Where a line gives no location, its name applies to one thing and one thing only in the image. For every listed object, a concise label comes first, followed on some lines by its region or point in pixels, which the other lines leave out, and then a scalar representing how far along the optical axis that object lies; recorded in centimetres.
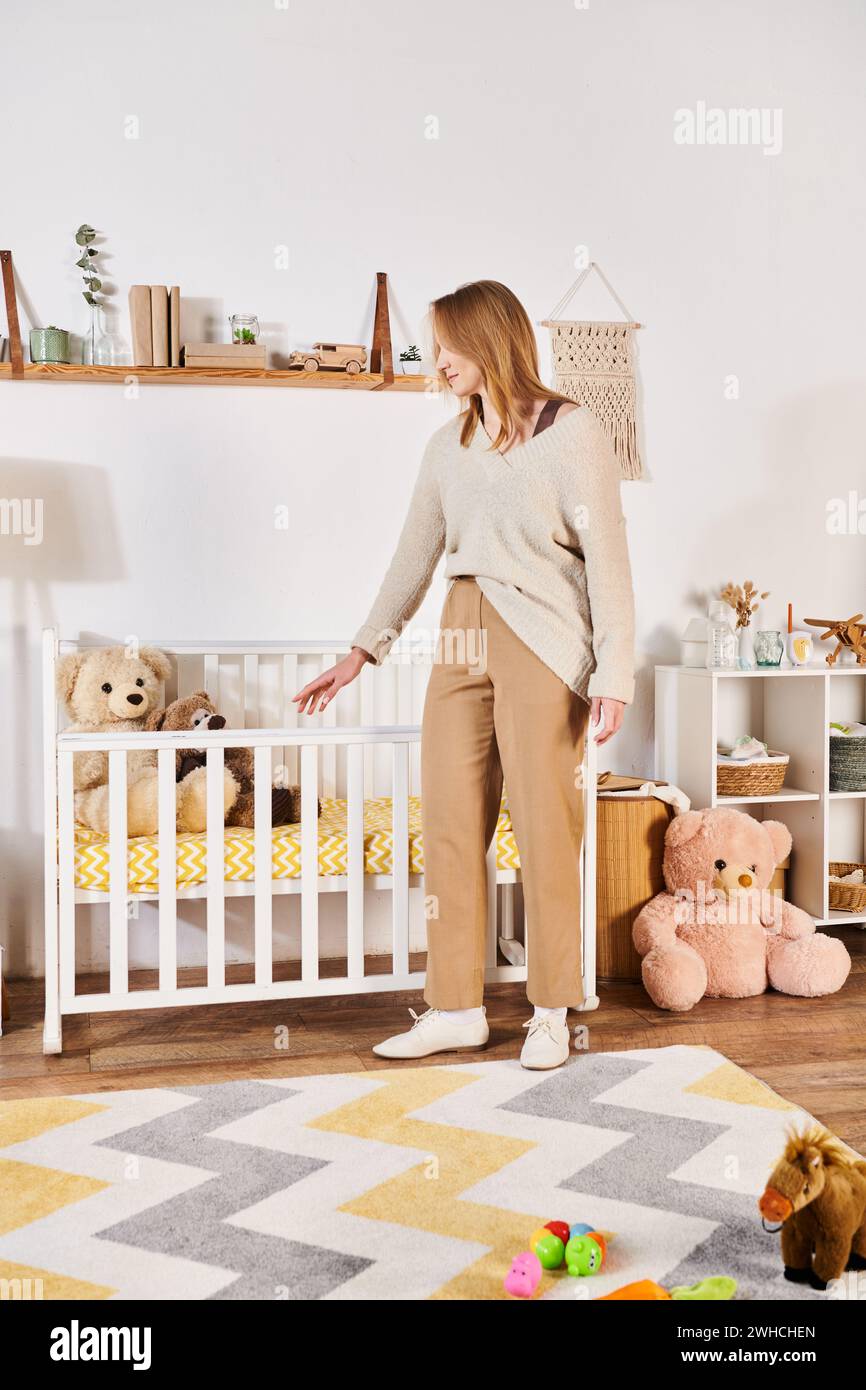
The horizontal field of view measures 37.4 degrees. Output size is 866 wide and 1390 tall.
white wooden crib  220
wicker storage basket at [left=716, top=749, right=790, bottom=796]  293
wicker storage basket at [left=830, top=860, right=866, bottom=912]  303
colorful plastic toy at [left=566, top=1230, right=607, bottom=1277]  136
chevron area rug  139
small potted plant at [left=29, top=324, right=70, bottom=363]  264
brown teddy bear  246
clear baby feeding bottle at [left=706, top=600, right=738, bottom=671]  298
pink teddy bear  248
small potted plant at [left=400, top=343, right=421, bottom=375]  289
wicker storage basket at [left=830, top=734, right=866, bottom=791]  302
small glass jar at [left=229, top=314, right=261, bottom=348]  274
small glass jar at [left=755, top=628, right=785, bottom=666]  299
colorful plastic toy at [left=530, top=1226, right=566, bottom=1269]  138
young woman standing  201
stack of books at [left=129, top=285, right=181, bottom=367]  269
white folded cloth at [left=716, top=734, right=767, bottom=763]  295
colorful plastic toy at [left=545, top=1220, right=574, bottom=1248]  141
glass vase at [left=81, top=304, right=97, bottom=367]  271
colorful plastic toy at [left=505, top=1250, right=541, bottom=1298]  132
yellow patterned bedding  228
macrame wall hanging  304
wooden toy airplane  312
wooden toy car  279
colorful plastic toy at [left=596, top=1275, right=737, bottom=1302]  129
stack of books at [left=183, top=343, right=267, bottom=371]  270
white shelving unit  295
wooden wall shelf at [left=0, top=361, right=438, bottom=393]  266
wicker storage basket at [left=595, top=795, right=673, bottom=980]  271
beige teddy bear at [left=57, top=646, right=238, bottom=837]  253
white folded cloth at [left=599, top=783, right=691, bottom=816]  273
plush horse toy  127
